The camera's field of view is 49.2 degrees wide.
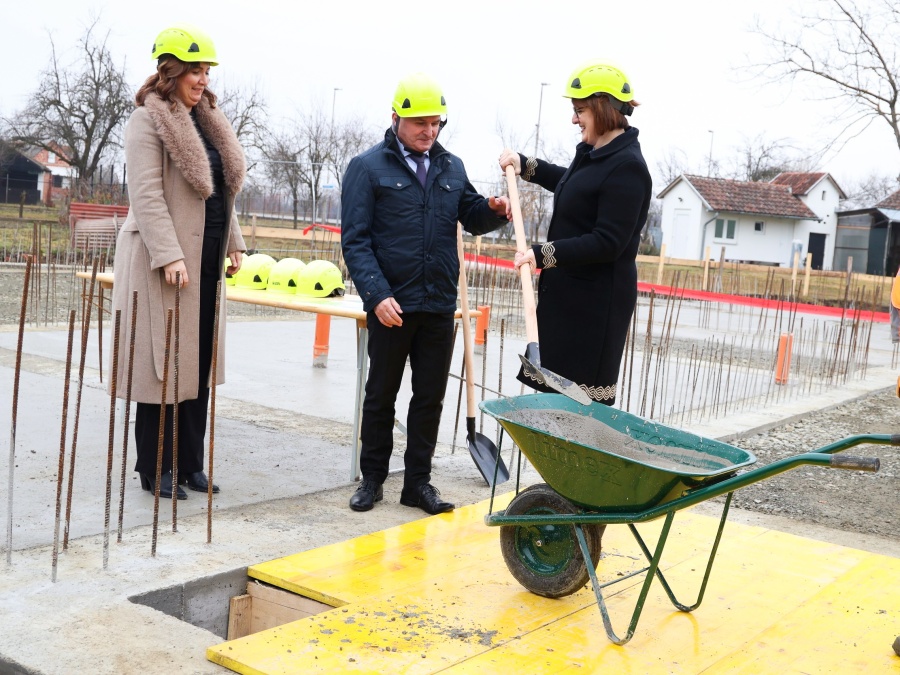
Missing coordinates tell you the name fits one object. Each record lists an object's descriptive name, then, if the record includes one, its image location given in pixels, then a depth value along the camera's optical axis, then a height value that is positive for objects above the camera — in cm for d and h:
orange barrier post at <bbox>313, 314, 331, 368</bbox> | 816 -76
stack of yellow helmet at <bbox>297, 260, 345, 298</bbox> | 589 -18
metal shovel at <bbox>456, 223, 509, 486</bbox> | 404 -70
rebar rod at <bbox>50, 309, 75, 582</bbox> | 282 -70
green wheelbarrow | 258 -55
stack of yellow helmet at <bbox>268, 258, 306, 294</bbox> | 605 -17
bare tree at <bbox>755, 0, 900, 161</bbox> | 2075 +470
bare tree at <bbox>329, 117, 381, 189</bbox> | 3809 +431
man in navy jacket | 373 -1
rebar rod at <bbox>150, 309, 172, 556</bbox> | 313 -64
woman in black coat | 326 +10
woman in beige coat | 368 +6
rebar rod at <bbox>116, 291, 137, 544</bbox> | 307 -59
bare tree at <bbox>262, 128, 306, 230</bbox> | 3384 +286
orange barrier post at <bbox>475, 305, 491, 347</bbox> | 990 -70
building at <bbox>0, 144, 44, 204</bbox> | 3653 +229
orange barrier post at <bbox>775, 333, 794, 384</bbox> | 866 -59
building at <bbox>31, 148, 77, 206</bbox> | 4256 +239
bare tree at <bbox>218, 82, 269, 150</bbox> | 3384 +428
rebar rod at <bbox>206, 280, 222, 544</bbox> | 326 -61
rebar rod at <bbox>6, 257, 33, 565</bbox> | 296 -52
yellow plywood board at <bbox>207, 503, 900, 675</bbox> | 254 -100
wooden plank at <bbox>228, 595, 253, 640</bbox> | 305 -116
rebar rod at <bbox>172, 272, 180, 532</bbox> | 327 -65
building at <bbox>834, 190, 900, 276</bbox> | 3847 +255
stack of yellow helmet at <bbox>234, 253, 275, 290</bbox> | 636 -18
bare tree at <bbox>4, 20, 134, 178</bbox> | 3030 +362
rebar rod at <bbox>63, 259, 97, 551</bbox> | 303 -56
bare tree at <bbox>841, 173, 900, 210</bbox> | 5650 +630
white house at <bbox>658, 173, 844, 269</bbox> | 4444 +305
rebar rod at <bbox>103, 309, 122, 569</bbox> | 295 -61
